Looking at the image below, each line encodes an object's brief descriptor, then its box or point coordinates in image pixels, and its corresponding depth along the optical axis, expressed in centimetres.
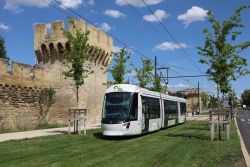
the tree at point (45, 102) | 1903
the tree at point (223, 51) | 1441
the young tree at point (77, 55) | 1392
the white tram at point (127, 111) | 1179
